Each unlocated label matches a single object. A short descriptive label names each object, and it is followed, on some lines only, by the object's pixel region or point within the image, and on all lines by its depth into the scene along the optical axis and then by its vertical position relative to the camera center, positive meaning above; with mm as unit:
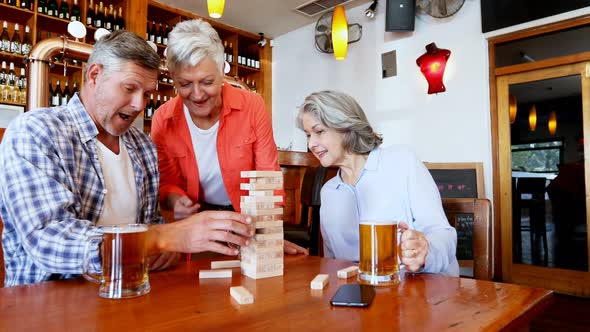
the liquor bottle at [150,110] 5074 +867
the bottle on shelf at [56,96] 4422 +926
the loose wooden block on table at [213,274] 981 -205
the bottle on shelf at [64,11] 4539 +1815
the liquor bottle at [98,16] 4723 +1823
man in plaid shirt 942 +9
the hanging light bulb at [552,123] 3995 +529
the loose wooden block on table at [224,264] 1093 -204
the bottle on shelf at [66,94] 4557 +960
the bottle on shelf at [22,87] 4270 +959
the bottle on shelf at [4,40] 4177 +1457
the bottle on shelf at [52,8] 4418 +1806
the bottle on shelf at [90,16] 4676 +1812
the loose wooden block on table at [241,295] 782 -203
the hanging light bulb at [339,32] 3910 +1369
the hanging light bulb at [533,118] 4102 +597
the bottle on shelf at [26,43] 4262 +1417
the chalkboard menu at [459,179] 4215 +25
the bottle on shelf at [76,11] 4602 +1827
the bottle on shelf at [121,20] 4809 +1809
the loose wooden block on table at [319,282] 882 -203
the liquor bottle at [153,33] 5330 +1877
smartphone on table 755 -206
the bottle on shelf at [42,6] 4340 +1784
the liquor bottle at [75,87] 4666 +1040
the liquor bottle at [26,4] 4251 +1770
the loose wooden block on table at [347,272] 978 -204
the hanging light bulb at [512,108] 4168 +697
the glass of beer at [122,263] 813 -150
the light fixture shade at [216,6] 2910 +1186
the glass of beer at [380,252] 921 -148
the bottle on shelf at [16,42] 4205 +1424
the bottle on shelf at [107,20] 4742 +1797
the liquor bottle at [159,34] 5388 +1860
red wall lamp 4422 +1189
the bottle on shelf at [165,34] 5477 +1881
